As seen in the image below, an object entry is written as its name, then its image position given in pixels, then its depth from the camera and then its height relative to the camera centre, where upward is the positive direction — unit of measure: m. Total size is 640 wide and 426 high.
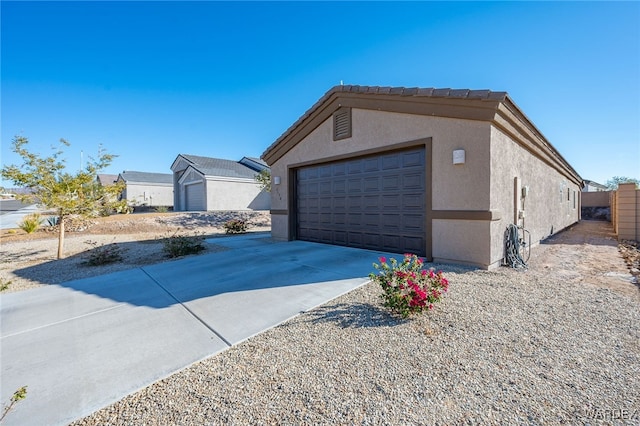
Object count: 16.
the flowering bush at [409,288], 3.31 -1.04
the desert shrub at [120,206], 8.59 +0.09
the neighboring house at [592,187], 31.97 +2.27
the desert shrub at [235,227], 13.34 -0.94
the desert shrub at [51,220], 14.71 -0.57
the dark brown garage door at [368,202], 6.61 +0.13
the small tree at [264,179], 20.98 +2.18
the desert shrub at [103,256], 7.02 -1.26
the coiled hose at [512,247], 5.92 -0.92
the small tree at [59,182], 7.30 +0.77
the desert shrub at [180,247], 7.83 -1.14
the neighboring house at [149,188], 31.30 +2.51
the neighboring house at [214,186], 23.45 +2.02
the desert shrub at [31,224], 12.95 -0.67
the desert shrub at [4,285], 5.09 -1.45
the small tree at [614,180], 48.88 +4.42
